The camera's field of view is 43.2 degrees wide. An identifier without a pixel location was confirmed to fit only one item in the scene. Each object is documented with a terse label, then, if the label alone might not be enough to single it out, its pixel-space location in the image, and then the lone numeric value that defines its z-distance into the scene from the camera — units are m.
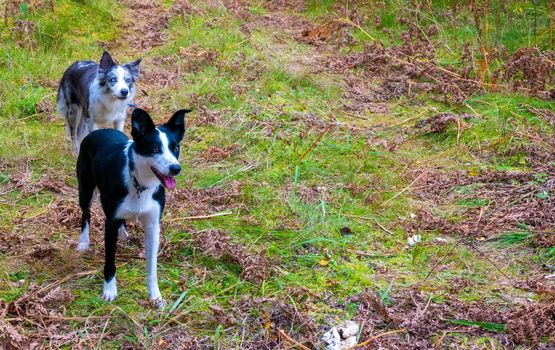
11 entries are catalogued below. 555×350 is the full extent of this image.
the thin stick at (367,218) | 4.95
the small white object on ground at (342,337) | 3.62
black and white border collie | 3.60
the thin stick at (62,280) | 3.85
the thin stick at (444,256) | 4.28
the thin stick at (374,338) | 3.53
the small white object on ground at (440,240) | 4.72
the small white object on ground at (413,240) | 4.71
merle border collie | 6.03
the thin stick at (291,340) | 3.57
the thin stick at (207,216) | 4.86
